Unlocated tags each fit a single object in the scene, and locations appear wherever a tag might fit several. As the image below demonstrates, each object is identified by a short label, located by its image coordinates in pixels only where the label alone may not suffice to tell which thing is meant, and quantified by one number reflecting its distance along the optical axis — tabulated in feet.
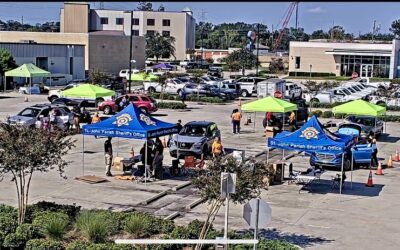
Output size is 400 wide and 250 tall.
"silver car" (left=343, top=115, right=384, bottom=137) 108.27
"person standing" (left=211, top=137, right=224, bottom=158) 78.30
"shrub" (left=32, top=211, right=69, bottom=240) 46.60
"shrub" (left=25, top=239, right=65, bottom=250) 44.09
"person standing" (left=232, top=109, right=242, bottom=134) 111.75
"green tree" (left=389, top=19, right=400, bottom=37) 517.55
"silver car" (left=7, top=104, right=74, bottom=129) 107.76
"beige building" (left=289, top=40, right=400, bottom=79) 275.59
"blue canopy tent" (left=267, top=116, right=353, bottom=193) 66.65
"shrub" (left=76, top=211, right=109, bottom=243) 46.57
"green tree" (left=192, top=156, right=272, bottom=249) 44.98
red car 137.39
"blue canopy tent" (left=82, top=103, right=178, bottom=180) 71.00
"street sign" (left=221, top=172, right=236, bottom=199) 37.45
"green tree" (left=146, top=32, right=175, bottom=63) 381.60
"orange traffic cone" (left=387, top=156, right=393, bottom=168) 86.89
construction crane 587.68
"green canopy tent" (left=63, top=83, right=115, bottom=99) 116.47
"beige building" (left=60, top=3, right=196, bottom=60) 426.10
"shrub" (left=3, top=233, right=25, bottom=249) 45.65
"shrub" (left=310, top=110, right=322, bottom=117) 144.92
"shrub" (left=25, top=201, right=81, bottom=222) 51.83
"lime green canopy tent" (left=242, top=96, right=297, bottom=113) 102.72
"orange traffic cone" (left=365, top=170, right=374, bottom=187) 73.51
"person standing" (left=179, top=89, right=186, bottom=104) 162.91
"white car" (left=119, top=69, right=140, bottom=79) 238.56
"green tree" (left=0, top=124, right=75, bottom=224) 49.03
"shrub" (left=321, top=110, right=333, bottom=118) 145.16
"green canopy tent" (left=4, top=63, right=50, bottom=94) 170.60
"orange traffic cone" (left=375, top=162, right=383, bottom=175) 81.41
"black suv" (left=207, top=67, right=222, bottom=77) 268.21
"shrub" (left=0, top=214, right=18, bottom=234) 47.52
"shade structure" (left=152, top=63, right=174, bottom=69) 279.40
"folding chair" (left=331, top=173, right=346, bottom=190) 72.50
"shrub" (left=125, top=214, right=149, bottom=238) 48.67
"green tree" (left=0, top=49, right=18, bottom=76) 184.55
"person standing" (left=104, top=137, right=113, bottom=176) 74.33
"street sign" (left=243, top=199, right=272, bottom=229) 35.45
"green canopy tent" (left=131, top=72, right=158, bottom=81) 179.42
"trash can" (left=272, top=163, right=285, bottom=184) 74.17
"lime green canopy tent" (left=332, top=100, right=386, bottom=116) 101.35
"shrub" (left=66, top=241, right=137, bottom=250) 43.55
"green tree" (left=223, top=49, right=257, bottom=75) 288.00
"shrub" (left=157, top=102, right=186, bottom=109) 151.53
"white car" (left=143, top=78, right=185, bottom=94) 187.83
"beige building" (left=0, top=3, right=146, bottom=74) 253.65
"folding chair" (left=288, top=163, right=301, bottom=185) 73.77
